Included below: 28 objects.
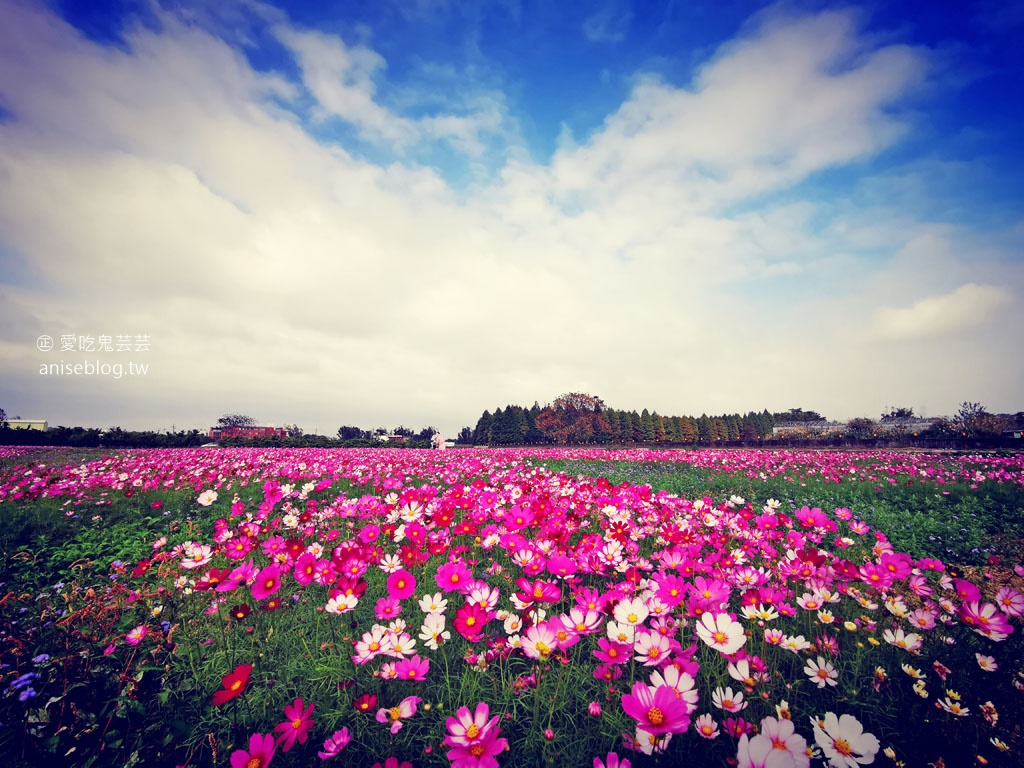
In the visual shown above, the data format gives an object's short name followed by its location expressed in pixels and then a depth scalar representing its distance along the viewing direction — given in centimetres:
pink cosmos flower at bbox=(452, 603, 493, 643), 169
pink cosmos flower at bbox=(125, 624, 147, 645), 204
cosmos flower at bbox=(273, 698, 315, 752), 128
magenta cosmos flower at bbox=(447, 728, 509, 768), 120
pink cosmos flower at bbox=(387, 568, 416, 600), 190
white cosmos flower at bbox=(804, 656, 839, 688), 181
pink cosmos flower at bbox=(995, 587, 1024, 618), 177
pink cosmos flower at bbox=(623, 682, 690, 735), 108
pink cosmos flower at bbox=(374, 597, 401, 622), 182
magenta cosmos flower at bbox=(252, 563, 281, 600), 183
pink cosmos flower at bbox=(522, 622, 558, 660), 161
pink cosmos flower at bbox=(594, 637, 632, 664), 147
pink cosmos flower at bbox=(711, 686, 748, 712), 152
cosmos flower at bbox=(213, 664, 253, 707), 121
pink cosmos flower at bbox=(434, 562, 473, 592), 208
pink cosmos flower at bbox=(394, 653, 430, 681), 167
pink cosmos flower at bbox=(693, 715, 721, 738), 144
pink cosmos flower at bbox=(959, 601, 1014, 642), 167
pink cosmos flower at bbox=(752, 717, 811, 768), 114
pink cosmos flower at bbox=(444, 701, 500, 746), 129
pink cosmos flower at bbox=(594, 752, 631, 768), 120
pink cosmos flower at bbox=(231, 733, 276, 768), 119
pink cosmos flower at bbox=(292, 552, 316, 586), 214
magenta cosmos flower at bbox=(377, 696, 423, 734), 148
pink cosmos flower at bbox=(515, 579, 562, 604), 183
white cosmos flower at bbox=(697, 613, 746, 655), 150
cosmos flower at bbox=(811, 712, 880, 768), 123
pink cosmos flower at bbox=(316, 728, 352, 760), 141
